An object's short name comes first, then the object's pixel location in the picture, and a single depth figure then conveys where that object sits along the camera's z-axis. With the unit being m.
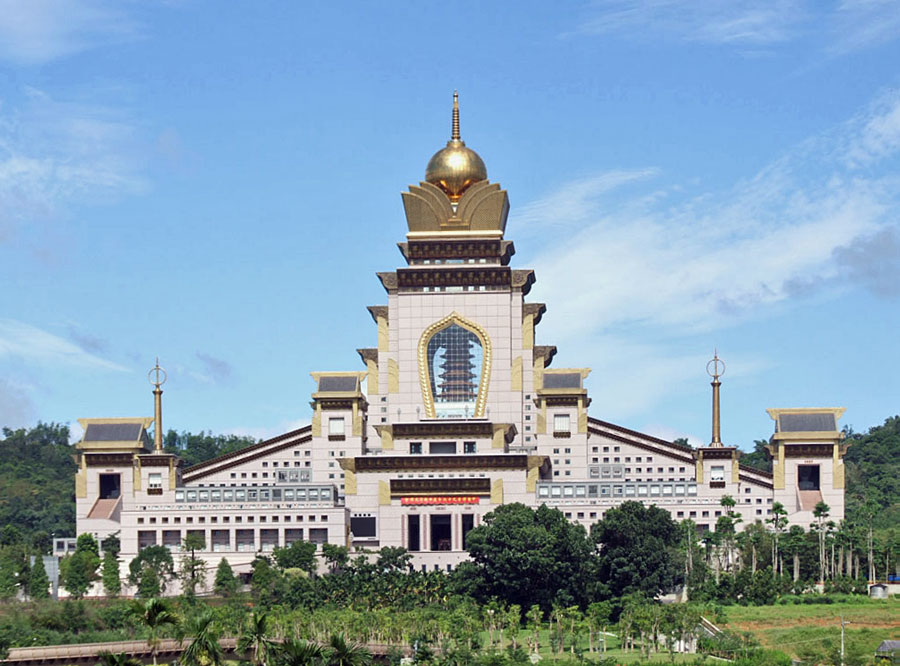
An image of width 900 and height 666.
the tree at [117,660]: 59.56
